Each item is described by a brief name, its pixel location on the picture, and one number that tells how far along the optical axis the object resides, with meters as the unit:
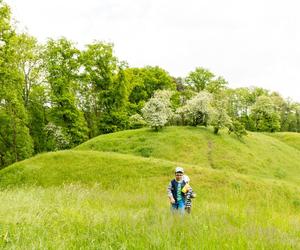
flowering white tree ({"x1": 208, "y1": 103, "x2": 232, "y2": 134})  44.06
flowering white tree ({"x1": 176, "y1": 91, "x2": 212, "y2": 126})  44.94
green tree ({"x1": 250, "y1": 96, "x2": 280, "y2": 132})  74.19
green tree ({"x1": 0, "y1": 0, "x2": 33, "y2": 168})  46.66
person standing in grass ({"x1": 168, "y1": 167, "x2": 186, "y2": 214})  11.49
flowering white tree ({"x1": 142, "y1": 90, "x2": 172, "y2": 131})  43.88
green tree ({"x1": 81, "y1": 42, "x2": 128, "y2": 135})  52.94
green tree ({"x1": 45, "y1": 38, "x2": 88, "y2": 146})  49.38
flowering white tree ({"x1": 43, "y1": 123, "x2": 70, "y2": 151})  48.53
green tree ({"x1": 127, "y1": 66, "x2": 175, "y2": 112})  65.56
